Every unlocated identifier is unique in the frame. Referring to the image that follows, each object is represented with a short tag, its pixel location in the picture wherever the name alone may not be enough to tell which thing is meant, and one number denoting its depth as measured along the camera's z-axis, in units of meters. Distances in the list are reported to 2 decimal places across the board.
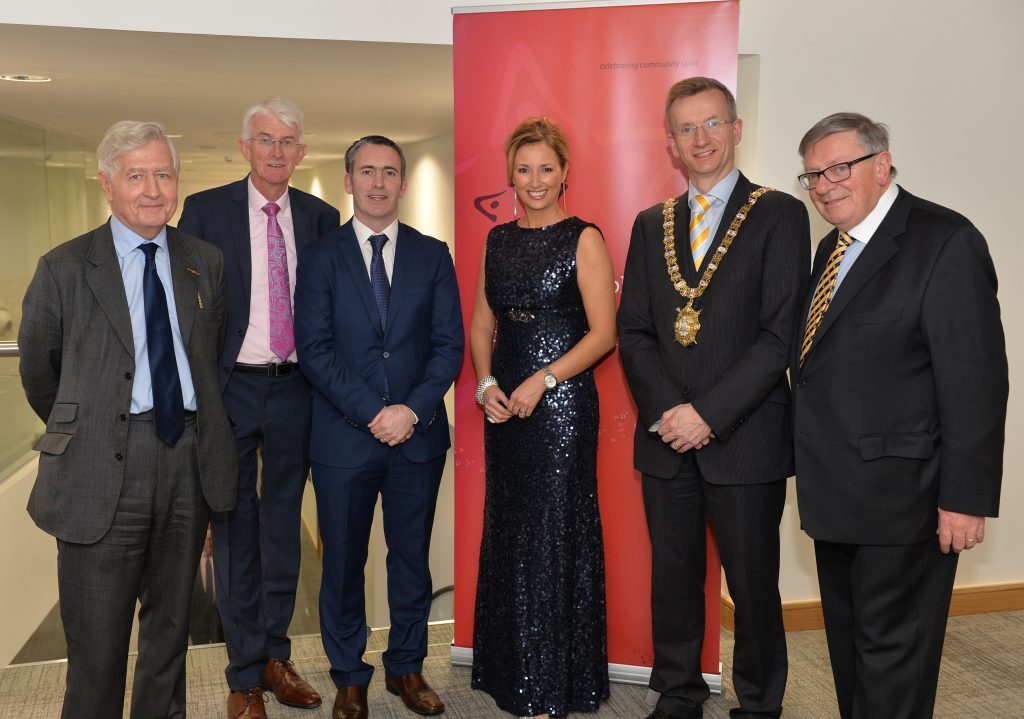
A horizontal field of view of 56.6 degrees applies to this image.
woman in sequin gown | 3.08
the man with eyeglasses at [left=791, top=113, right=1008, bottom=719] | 2.31
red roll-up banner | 3.29
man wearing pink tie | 3.11
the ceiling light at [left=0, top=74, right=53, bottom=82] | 5.62
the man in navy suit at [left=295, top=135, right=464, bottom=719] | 3.04
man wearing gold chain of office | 2.82
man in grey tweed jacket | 2.41
